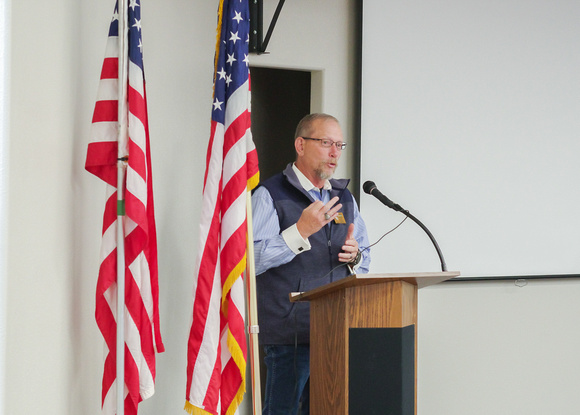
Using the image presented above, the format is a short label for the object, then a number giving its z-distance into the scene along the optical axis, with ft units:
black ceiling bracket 21.86
